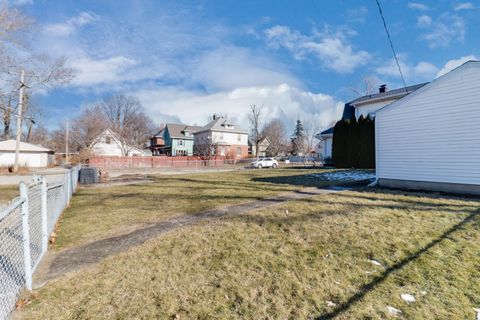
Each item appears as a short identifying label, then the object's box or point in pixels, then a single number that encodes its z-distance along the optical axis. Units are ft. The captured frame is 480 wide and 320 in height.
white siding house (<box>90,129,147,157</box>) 135.74
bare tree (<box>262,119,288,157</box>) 191.62
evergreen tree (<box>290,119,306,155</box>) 148.49
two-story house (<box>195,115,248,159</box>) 149.48
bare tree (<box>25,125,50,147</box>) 168.81
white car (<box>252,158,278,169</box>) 102.47
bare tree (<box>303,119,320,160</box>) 143.85
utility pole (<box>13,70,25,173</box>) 56.00
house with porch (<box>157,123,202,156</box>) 166.81
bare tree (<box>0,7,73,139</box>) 48.03
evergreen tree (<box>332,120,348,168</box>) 71.00
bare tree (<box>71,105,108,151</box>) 147.43
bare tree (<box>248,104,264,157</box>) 160.64
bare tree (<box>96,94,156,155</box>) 155.84
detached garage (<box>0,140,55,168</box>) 102.22
